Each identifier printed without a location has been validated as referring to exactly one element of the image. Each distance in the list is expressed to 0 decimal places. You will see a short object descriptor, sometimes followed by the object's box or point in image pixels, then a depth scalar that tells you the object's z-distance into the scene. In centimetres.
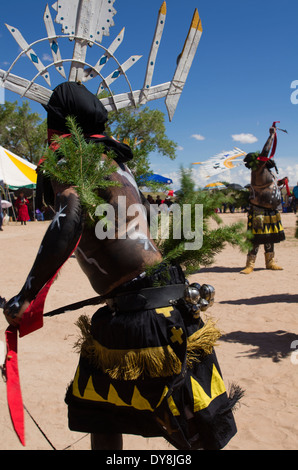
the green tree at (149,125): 3031
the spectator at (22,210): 2131
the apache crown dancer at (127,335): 158
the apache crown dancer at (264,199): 742
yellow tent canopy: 1841
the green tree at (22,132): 3434
